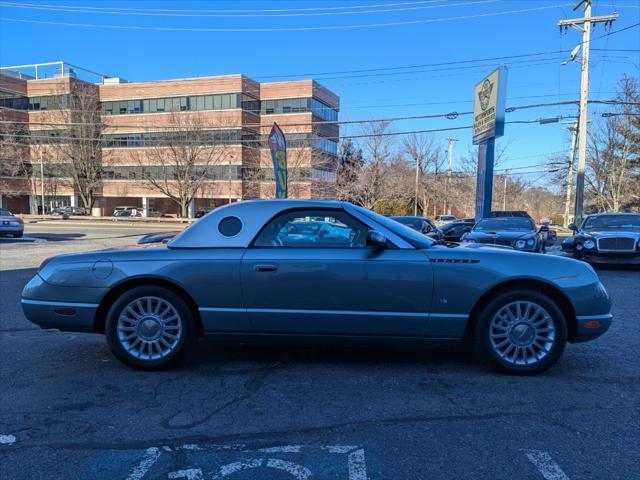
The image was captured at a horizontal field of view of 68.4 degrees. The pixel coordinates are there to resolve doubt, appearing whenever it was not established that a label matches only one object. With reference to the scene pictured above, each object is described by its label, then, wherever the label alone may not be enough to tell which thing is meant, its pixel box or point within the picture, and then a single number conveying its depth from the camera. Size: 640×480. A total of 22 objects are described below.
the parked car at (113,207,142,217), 56.03
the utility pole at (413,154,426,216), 45.54
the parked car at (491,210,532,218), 18.88
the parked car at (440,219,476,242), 22.27
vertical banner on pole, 13.40
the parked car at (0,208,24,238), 20.59
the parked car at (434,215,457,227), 46.92
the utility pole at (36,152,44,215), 50.84
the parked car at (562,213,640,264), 11.21
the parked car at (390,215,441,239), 16.25
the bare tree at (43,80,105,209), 52.34
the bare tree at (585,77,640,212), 38.97
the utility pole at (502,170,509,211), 64.68
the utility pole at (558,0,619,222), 24.19
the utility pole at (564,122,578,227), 38.69
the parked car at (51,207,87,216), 55.25
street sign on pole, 17.89
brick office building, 47.09
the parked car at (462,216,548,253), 11.16
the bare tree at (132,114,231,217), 46.50
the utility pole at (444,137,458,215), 58.12
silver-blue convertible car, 4.03
